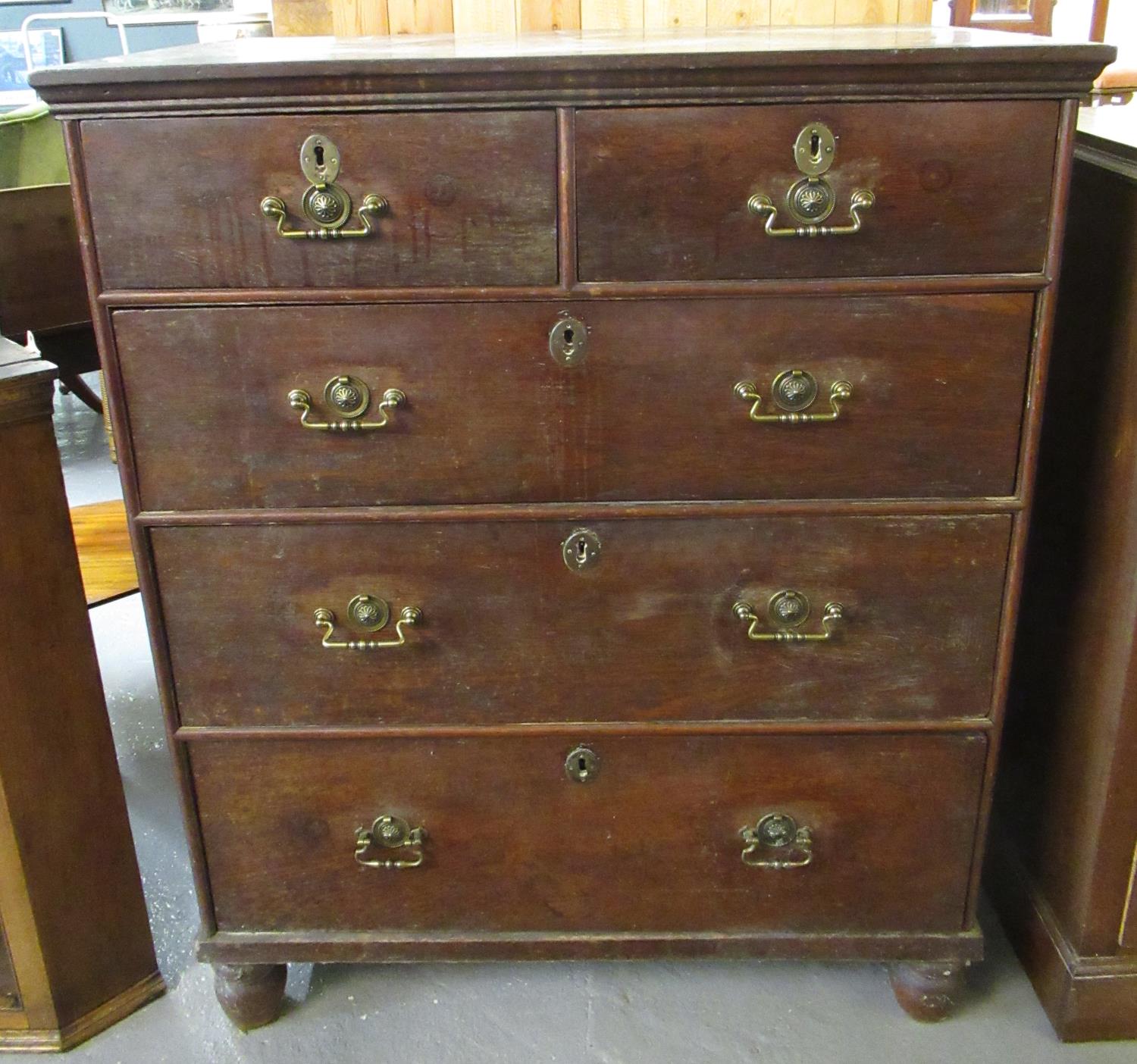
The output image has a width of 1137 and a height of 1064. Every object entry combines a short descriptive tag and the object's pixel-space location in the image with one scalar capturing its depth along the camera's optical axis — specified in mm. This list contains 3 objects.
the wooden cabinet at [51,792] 1255
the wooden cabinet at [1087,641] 1240
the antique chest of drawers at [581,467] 1038
